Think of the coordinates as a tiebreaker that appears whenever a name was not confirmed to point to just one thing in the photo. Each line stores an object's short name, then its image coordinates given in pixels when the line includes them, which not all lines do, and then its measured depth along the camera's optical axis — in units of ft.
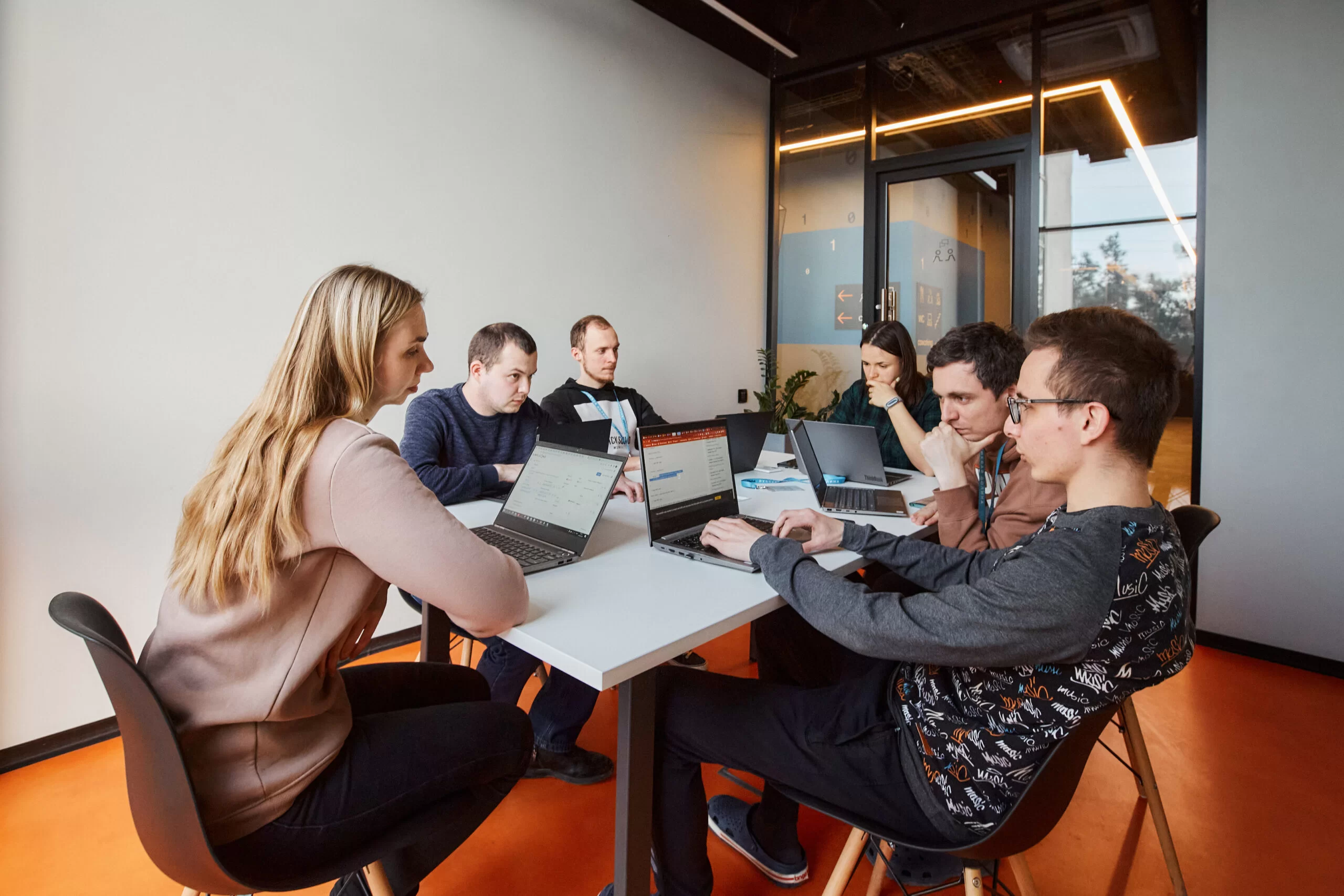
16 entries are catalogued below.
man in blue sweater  6.86
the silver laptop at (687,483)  5.30
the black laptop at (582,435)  7.07
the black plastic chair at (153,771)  2.92
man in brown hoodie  5.68
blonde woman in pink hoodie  3.31
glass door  13.16
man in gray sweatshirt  3.21
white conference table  3.59
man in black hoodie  10.76
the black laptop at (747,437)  8.75
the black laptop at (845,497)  6.93
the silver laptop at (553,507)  5.16
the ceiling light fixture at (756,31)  11.75
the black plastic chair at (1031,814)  3.26
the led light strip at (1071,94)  11.02
